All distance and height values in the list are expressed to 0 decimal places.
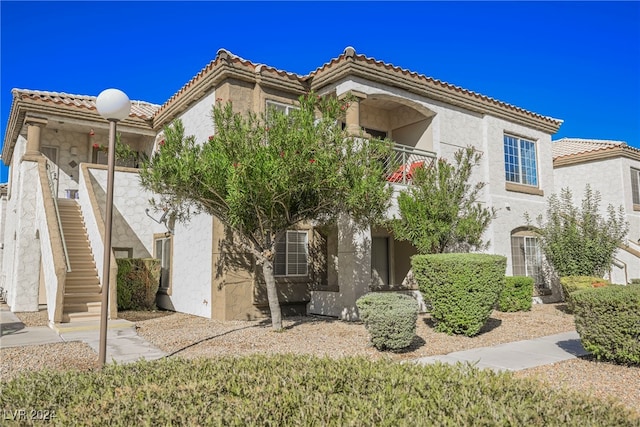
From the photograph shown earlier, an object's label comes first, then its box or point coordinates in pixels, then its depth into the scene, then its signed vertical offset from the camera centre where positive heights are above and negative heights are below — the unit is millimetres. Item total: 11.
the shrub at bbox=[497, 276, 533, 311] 13938 -1100
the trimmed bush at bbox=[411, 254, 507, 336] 9938 -662
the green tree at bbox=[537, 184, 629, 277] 14703 +441
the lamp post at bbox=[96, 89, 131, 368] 6873 +1497
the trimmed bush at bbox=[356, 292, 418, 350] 8258 -1092
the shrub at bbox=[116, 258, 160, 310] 13992 -730
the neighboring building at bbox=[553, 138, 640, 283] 19672 +3376
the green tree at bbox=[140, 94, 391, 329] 8539 +1568
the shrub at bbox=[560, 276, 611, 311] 13836 -747
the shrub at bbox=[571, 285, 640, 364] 6965 -967
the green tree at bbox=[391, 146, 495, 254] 12414 +1243
